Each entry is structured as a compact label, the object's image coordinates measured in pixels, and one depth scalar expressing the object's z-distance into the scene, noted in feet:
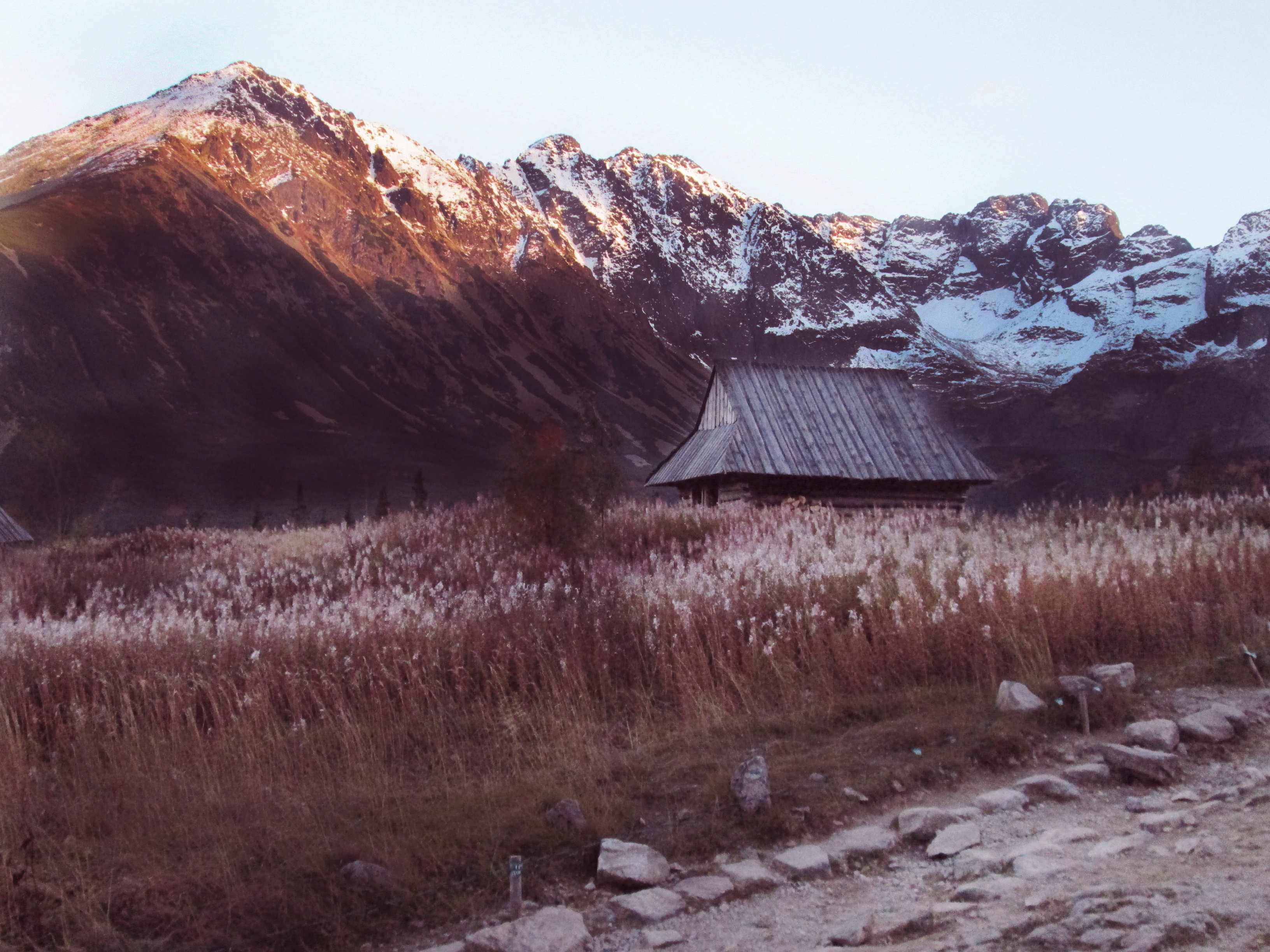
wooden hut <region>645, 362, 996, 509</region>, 72.69
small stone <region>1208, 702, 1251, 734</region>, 21.43
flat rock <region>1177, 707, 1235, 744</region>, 20.71
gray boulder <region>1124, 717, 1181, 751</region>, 20.33
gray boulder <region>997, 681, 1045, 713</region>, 21.77
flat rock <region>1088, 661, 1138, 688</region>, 23.03
